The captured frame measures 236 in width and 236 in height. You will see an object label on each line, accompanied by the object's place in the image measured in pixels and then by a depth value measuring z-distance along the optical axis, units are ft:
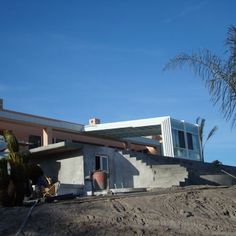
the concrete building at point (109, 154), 56.52
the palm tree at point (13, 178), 26.84
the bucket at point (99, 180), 50.83
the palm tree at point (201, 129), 90.16
